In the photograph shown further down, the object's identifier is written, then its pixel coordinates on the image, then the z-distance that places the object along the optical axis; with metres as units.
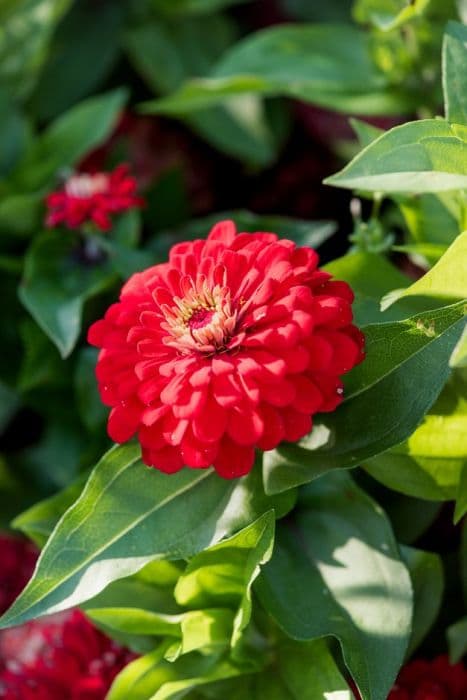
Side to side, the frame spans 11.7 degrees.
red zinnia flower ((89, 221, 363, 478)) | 0.59
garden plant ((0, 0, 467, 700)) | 0.60
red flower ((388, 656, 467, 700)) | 0.66
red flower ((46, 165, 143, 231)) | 0.76
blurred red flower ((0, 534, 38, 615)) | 0.78
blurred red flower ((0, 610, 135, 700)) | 0.69
